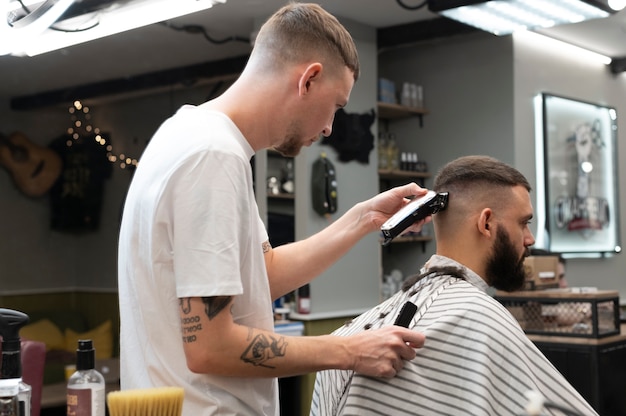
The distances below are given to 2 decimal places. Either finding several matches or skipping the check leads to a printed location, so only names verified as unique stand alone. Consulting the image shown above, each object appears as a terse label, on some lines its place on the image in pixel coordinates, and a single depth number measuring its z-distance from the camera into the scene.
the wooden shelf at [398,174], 6.11
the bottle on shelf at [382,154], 6.18
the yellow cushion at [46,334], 5.02
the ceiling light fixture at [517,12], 4.77
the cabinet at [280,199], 5.54
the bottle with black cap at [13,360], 1.27
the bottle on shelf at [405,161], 6.34
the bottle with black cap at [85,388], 1.26
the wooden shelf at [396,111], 6.13
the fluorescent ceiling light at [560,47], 6.25
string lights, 5.23
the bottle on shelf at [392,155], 6.23
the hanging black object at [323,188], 5.44
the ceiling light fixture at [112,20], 3.36
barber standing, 1.25
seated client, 1.64
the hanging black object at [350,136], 5.64
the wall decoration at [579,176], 6.39
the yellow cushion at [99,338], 5.25
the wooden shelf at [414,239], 6.24
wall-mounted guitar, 4.89
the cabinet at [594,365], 3.67
